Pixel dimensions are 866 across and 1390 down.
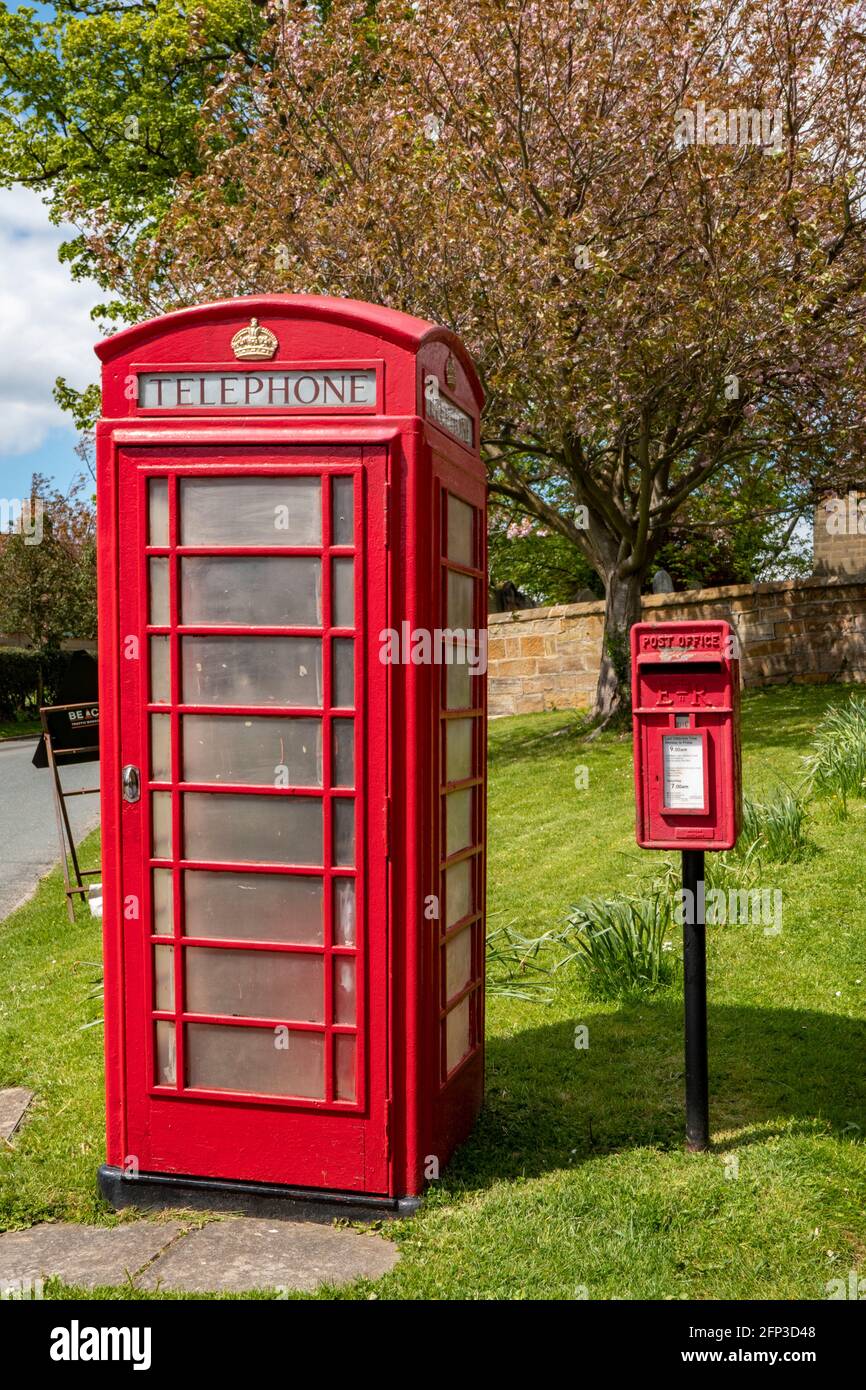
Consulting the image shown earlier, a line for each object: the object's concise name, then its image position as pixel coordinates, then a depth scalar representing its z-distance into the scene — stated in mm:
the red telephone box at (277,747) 3865
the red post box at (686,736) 4051
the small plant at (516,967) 5949
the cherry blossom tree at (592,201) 11719
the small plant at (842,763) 8562
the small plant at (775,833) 7289
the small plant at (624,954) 5805
